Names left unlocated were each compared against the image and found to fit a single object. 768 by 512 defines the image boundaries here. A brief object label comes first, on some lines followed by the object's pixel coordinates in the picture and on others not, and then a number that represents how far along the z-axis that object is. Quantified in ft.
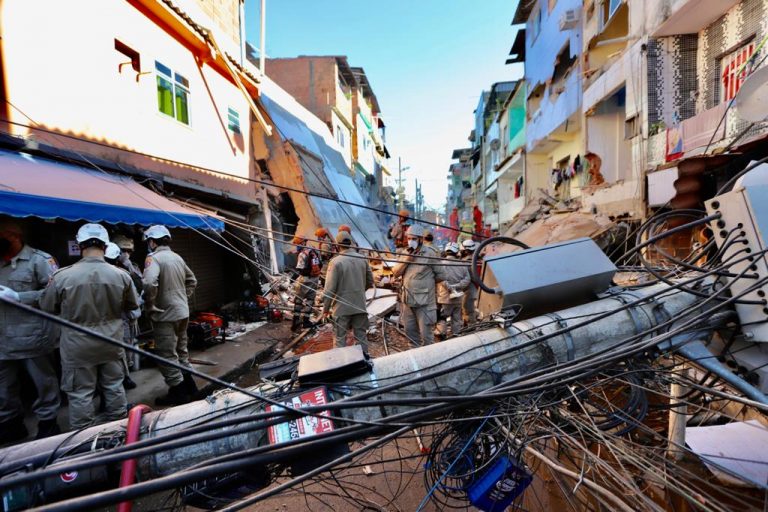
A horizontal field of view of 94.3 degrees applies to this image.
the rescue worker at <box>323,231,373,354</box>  16.74
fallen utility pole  3.99
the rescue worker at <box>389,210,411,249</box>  35.96
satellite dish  11.90
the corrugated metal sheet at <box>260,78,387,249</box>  39.27
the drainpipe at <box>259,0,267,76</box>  32.61
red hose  4.98
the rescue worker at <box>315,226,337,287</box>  26.73
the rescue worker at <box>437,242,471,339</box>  21.08
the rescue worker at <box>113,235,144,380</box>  15.47
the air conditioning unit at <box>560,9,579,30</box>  40.52
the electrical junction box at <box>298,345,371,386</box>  6.15
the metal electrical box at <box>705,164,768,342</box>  7.17
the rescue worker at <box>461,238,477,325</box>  23.19
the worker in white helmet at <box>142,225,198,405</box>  14.07
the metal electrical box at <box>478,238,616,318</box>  8.10
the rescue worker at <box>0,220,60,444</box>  11.07
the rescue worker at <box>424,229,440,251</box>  20.40
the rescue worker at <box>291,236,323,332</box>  25.29
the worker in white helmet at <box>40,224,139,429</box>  10.69
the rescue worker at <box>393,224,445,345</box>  18.31
